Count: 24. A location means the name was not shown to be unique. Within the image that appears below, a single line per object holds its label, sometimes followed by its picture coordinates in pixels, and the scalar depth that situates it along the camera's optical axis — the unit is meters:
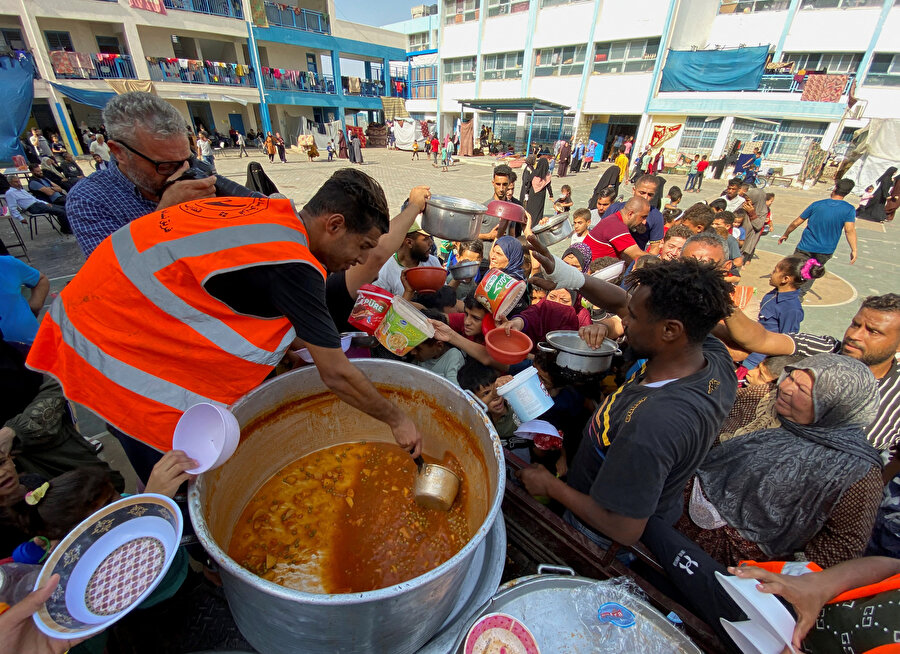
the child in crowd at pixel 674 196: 7.54
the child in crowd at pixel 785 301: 3.59
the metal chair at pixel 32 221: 7.72
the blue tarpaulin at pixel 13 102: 10.29
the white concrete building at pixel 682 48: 19.38
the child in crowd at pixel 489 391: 2.46
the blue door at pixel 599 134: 25.66
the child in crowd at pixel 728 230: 4.85
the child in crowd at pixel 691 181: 17.12
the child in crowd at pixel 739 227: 6.43
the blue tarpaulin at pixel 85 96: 18.16
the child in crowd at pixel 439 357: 2.57
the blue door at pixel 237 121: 26.48
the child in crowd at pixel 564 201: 6.46
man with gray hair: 2.00
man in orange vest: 1.41
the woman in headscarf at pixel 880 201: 12.71
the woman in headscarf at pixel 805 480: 1.64
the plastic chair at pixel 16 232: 6.88
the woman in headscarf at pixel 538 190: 7.50
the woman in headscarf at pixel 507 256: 3.82
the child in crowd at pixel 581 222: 5.56
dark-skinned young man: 1.34
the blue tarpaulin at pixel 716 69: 20.20
